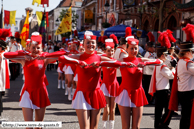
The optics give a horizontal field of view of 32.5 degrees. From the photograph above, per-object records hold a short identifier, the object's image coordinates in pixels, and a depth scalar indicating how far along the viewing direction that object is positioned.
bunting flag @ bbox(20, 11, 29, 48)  14.12
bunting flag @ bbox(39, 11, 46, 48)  16.66
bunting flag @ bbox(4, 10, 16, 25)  28.25
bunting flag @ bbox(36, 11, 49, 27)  19.34
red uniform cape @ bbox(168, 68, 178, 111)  6.48
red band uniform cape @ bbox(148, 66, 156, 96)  7.33
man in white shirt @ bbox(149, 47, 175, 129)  7.10
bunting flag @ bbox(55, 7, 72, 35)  19.31
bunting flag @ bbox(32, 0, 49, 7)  16.22
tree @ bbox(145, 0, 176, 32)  15.88
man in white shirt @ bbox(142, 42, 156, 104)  11.22
